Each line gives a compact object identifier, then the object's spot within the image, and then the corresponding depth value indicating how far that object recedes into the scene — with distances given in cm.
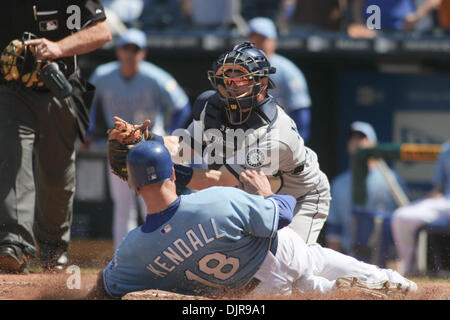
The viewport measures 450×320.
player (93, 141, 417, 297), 777
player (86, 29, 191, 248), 1531
